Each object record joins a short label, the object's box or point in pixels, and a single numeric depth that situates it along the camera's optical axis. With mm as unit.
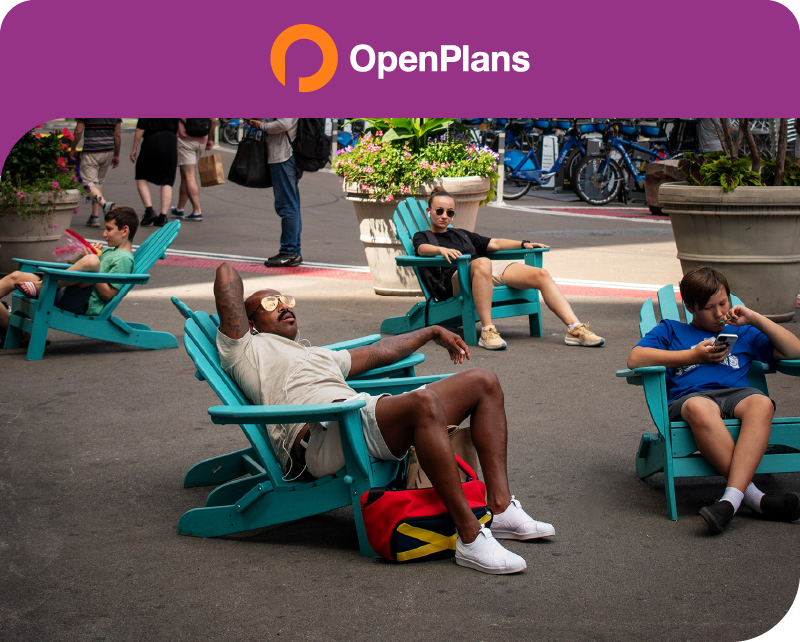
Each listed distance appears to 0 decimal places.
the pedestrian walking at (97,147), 12445
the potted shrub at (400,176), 8953
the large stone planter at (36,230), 9164
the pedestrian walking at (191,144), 13422
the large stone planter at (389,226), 8992
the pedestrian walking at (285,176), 10320
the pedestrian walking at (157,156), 12891
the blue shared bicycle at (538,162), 18312
